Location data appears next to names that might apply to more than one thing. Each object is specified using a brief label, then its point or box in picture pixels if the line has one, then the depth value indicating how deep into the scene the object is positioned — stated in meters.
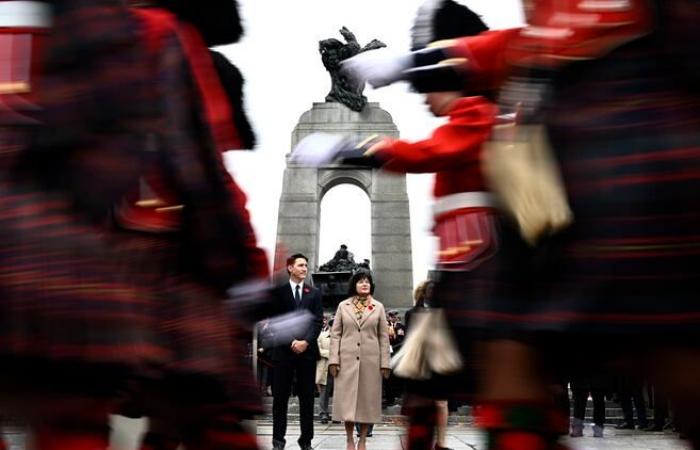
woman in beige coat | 9.34
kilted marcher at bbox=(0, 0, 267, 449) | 1.80
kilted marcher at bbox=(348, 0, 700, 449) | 1.87
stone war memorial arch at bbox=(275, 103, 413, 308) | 25.64
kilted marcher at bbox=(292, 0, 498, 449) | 2.77
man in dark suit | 8.77
